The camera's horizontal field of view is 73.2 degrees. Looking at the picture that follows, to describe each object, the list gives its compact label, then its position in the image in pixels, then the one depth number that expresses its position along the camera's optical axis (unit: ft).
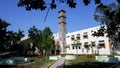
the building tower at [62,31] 112.55
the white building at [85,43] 93.46
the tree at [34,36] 97.38
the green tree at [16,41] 90.92
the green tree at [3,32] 71.52
